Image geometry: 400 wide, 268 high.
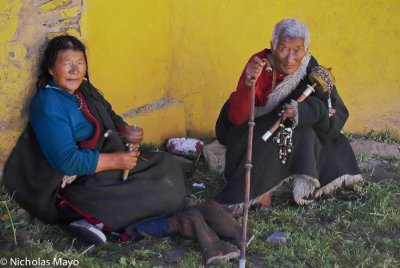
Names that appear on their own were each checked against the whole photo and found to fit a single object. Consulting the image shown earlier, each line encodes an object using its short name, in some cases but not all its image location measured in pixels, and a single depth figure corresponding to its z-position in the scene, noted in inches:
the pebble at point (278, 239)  150.0
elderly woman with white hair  165.0
